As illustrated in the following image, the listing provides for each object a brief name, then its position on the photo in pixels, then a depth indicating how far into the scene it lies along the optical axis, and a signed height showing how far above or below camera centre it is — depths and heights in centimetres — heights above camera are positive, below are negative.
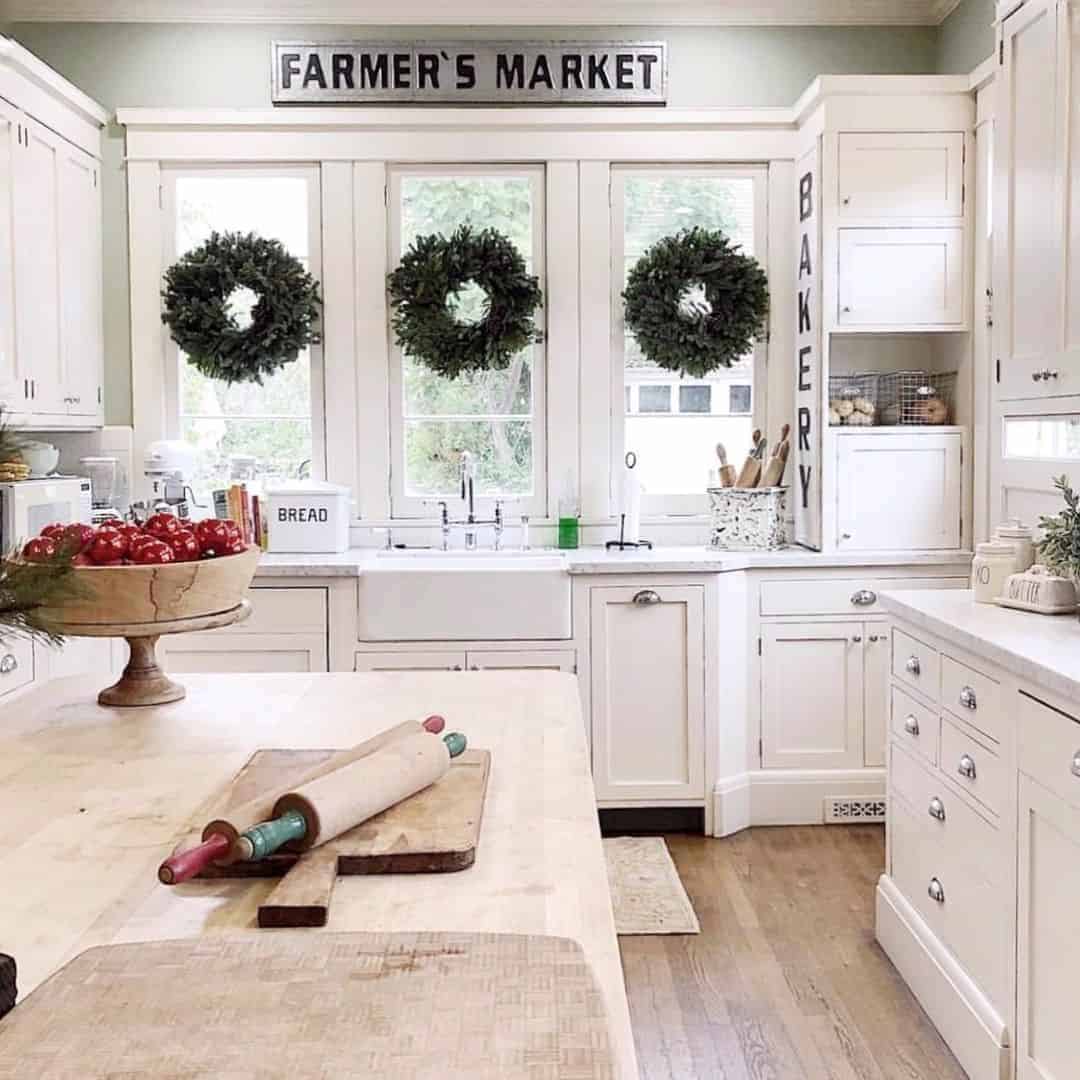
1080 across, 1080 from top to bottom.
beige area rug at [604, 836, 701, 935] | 339 -119
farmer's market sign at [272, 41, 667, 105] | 453 +144
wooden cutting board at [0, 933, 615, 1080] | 79 -36
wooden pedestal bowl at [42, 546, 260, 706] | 184 -19
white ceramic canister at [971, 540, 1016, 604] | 292 -22
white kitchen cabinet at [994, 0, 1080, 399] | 282 +63
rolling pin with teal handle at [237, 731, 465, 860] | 123 -33
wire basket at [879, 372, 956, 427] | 431 +26
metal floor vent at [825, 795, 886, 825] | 423 -112
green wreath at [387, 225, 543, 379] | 446 +63
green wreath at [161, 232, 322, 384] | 445 +61
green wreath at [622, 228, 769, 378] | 447 +62
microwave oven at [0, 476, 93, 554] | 348 -8
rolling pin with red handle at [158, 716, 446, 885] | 119 -35
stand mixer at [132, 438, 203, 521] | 444 +1
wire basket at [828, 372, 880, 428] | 429 +25
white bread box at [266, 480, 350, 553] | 428 -14
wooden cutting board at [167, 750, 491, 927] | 115 -38
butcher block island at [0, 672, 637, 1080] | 115 -39
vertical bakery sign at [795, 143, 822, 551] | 427 +38
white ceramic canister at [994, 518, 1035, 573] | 292 -16
